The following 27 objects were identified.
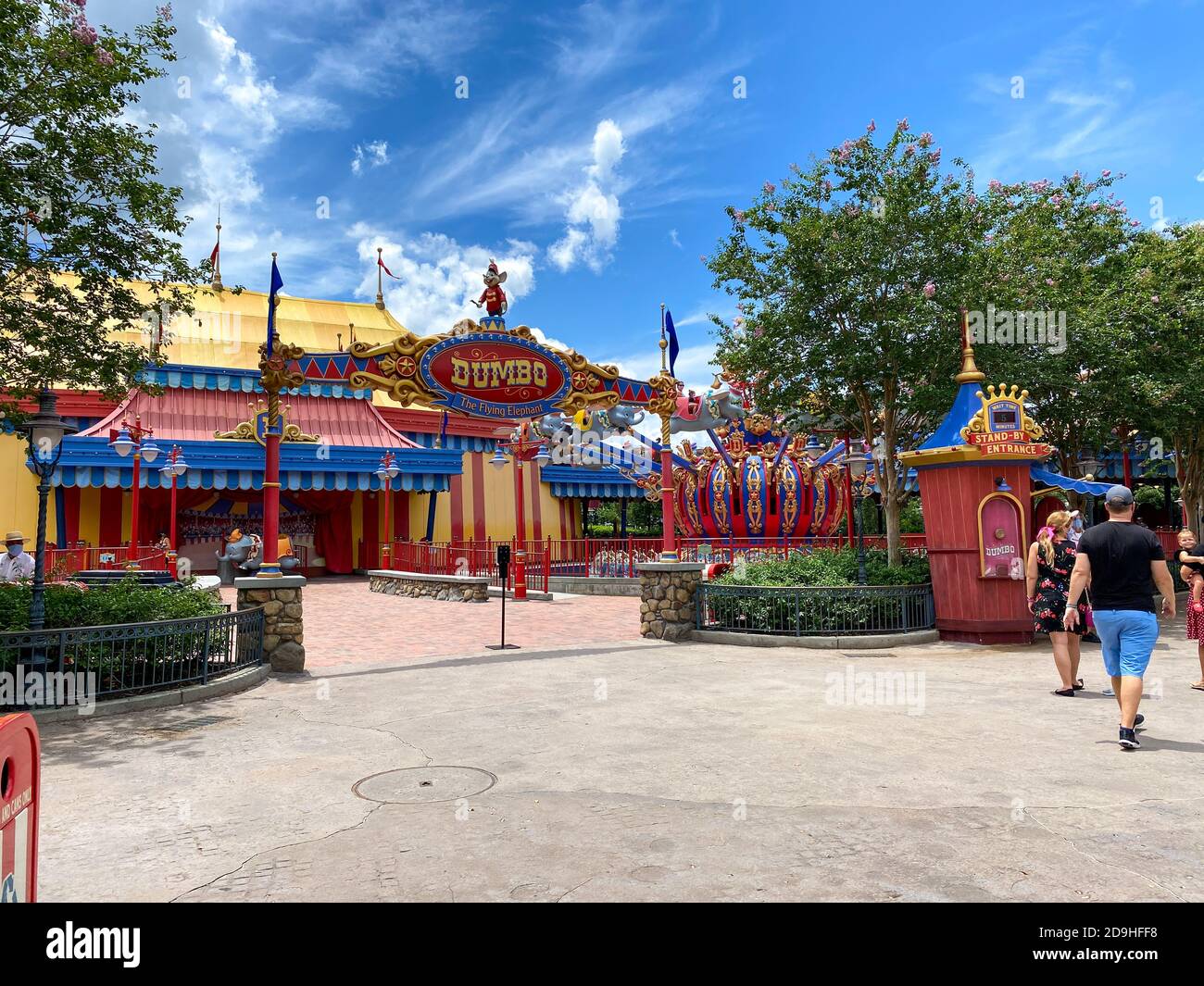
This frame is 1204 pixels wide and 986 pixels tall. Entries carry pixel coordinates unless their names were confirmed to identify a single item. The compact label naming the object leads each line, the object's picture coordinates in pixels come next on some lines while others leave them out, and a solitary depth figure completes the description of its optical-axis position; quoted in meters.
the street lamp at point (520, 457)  20.92
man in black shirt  5.86
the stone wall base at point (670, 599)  12.80
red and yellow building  24.88
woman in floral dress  8.03
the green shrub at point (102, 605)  8.55
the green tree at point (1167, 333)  15.76
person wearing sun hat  10.24
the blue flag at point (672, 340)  13.71
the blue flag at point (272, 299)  10.59
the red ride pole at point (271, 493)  10.51
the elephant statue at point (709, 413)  23.48
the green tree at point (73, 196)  8.55
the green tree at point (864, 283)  13.75
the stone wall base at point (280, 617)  10.01
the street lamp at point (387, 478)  26.11
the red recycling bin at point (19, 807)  2.01
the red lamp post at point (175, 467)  21.80
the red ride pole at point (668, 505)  13.48
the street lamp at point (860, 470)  12.97
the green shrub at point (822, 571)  13.30
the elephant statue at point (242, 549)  25.38
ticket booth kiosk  12.00
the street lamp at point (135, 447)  16.44
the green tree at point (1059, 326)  14.88
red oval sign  12.21
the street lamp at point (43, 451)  7.61
